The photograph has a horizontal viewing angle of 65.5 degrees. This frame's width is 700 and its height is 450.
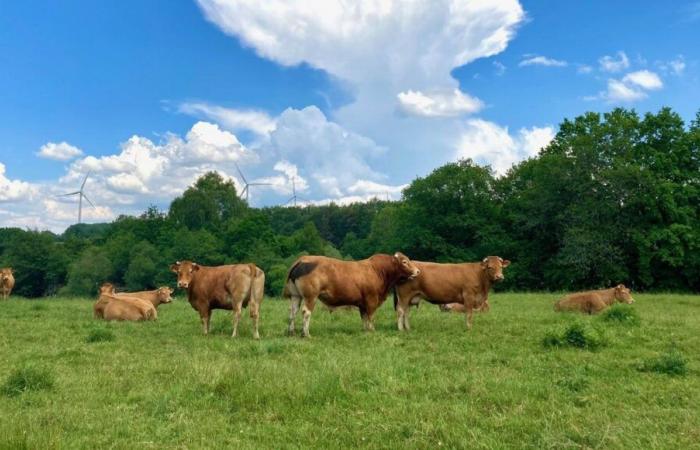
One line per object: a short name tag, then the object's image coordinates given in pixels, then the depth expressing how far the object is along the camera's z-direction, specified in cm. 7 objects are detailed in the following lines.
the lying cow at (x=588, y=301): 1961
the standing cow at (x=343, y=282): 1400
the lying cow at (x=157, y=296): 2229
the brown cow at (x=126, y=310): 1772
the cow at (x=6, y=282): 2670
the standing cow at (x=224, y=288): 1418
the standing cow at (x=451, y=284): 1547
